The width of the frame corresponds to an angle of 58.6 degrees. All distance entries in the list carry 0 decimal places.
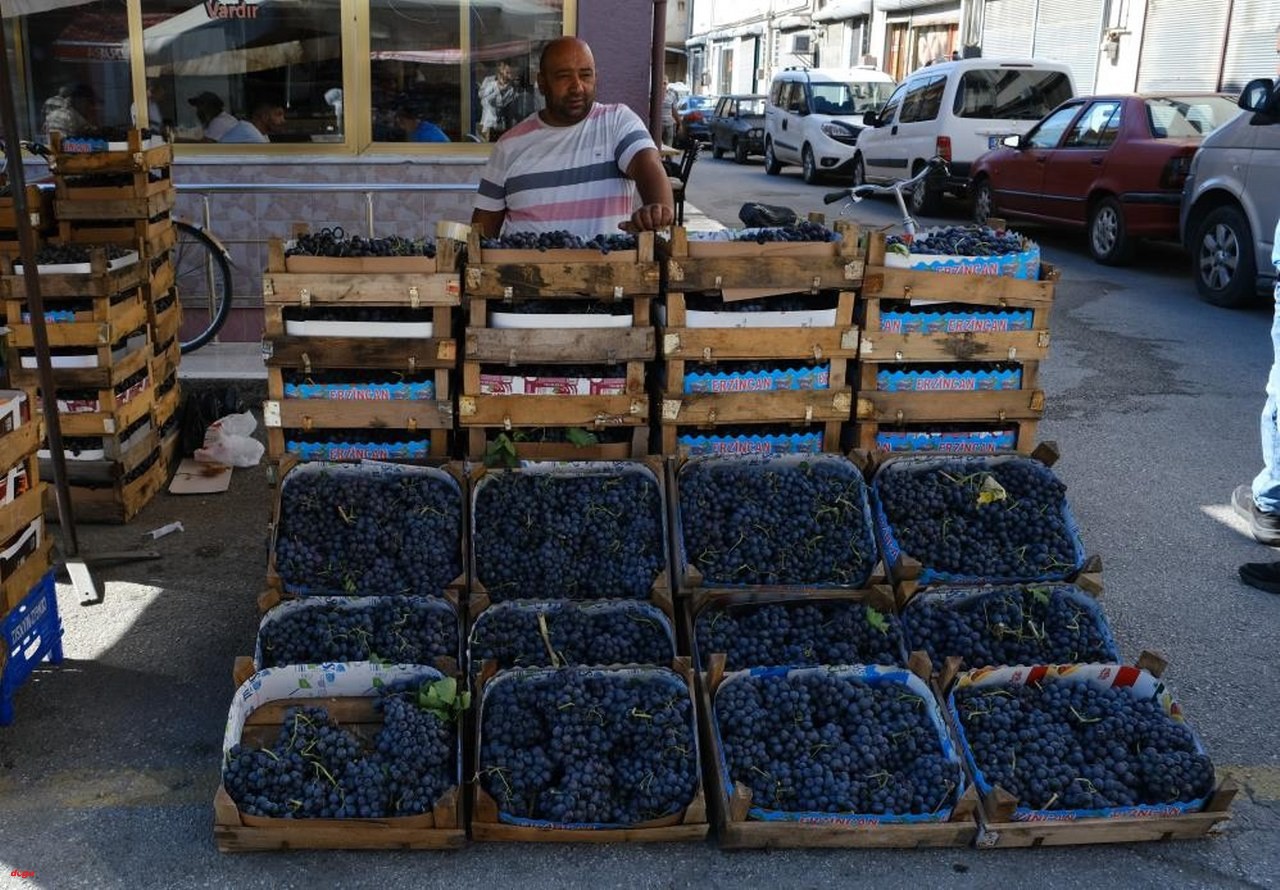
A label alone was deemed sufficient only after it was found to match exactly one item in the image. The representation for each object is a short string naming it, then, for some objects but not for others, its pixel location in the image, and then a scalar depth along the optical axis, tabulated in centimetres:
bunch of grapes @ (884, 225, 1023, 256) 430
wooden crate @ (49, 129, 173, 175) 588
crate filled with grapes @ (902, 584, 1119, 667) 358
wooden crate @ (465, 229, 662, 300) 399
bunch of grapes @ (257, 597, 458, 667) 342
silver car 899
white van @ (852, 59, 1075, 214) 1464
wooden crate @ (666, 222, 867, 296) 404
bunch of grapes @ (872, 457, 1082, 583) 388
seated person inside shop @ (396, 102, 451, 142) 827
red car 1086
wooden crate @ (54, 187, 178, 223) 584
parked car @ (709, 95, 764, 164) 2395
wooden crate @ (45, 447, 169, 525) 514
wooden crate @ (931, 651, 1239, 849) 303
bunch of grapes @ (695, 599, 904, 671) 352
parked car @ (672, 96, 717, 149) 2716
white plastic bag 579
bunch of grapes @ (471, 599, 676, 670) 346
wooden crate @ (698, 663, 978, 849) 298
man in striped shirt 468
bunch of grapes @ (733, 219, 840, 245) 419
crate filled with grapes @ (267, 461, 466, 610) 371
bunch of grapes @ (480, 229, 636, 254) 406
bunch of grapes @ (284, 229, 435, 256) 402
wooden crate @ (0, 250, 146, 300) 499
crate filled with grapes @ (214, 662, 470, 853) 293
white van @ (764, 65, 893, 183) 1880
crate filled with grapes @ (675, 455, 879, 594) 379
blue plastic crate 351
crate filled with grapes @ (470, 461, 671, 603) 377
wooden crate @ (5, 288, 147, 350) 500
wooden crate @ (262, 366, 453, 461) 409
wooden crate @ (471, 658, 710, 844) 297
